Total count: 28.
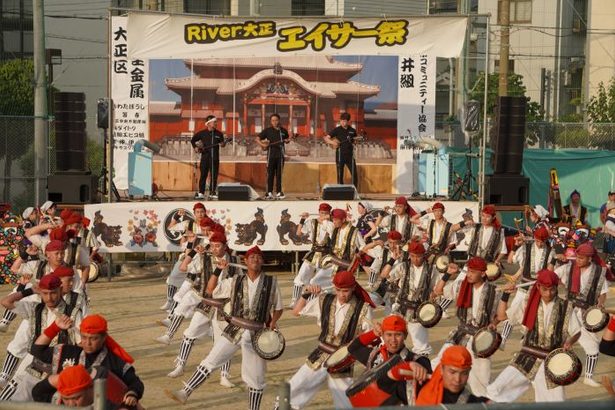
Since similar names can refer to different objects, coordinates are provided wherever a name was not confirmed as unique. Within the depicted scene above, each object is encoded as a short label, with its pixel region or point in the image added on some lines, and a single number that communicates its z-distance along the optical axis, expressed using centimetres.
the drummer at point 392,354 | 911
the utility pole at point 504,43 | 3638
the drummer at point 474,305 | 1338
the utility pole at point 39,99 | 2833
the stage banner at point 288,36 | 2598
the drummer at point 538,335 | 1208
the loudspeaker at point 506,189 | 2577
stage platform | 2461
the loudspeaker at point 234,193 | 2508
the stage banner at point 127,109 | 2725
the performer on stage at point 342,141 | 2694
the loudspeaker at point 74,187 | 2523
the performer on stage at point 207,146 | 2616
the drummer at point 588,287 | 1500
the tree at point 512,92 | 4912
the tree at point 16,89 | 4219
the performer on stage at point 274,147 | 2625
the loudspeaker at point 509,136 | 2589
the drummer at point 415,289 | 1527
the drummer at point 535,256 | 1797
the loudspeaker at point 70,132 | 2552
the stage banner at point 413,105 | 2783
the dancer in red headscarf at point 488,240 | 1973
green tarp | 3108
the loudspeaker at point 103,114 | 2536
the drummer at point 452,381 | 846
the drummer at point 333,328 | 1166
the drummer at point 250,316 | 1279
